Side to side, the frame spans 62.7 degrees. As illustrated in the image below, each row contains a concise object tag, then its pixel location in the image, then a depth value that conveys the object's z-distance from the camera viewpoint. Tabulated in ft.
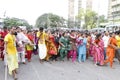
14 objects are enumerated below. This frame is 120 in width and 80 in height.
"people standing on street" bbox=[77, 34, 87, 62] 16.94
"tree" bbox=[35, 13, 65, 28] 99.06
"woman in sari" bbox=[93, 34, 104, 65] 15.38
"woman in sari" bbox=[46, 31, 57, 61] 16.58
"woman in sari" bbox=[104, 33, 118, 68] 14.35
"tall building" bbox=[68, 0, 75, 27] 153.33
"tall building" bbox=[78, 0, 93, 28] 142.64
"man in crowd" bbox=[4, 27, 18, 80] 10.54
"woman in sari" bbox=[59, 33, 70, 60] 16.87
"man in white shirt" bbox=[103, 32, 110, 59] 17.66
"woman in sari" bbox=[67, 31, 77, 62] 17.13
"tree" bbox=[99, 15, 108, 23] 102.45
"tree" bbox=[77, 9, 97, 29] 92.97
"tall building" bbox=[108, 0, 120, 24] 95.08
